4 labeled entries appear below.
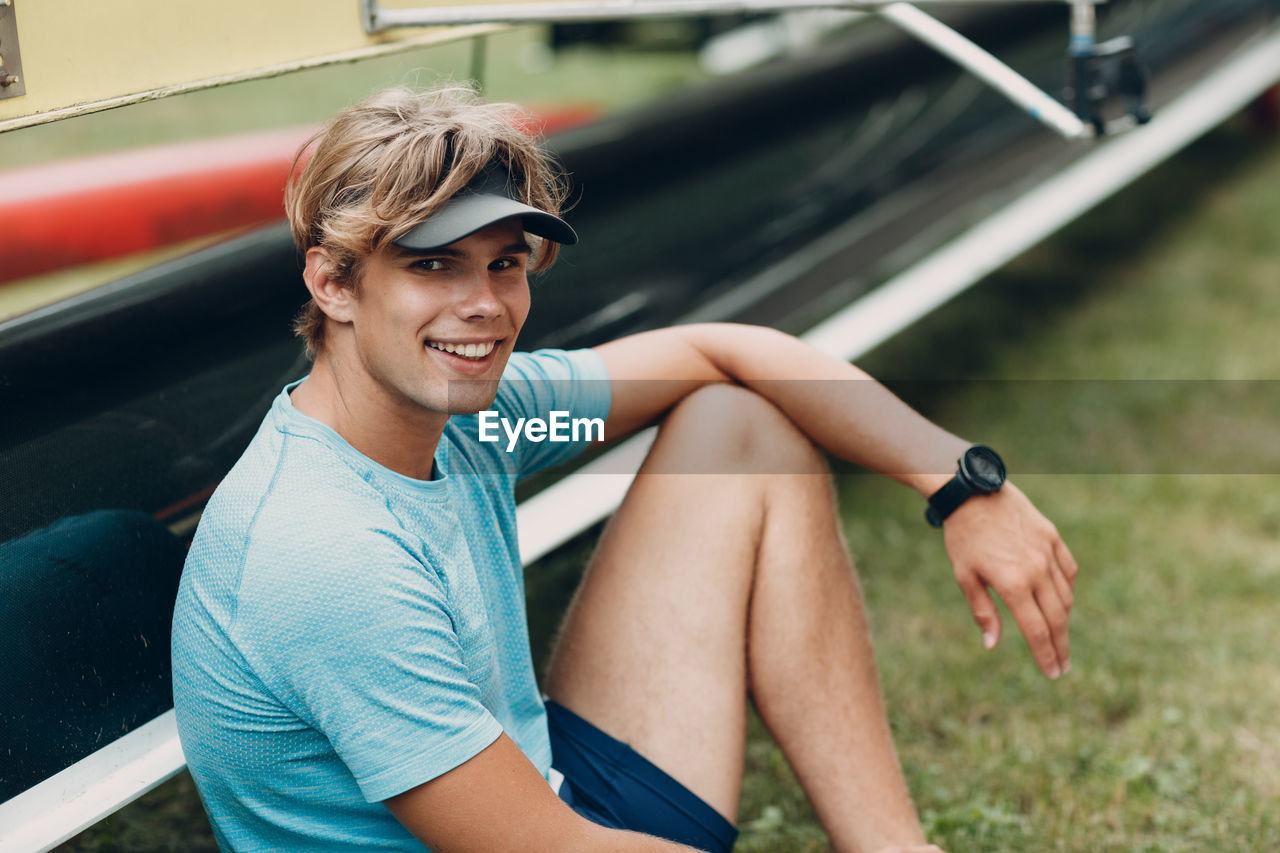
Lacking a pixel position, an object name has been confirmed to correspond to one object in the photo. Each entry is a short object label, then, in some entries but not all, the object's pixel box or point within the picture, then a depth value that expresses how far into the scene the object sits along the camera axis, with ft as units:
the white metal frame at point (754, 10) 10.66
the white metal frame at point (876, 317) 9.88
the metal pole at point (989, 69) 11.02
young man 9.24
